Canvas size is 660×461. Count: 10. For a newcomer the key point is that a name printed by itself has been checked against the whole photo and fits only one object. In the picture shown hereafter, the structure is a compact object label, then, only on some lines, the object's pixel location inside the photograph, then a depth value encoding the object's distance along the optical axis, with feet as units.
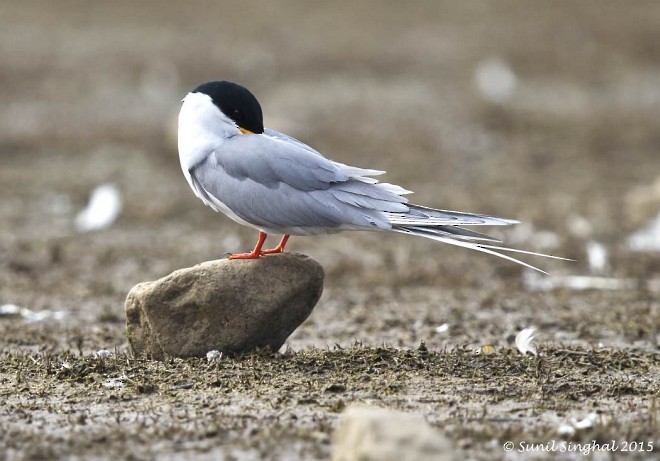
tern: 37.83
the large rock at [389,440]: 25.73
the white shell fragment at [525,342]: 41.14
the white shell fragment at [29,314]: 54.67
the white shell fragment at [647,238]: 73.15
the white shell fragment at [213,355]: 38.21
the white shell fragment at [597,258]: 66.90
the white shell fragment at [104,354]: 39.91
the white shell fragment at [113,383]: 35.76
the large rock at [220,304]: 38.47
